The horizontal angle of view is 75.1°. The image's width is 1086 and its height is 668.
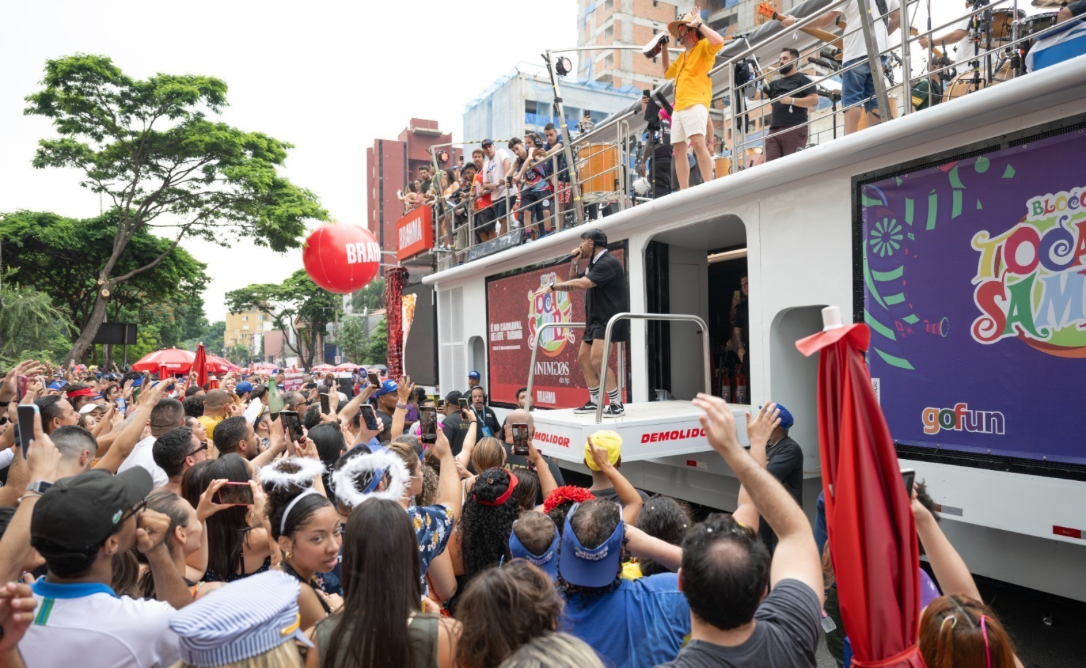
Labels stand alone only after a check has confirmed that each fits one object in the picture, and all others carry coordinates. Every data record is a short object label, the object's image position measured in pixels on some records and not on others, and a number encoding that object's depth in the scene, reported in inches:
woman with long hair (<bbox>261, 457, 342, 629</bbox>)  98.3
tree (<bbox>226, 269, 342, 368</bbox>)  2151.8
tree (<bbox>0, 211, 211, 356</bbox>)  972.6
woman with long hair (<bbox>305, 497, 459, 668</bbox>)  79.0
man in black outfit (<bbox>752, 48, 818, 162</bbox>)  297.3
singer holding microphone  264.1
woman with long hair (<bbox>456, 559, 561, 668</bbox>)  76.8
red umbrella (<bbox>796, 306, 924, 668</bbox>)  77.7
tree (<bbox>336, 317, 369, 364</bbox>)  2207.2
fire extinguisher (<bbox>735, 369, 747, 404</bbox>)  337.1
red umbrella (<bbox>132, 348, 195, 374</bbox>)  784.7
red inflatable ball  409.7
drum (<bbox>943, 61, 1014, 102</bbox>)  221.9
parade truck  168.1
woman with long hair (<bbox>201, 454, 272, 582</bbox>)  120.9
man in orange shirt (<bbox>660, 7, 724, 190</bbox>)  277.3
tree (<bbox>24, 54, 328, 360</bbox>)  786.2
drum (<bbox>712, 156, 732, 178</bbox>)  371.0
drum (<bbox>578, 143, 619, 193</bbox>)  377.4
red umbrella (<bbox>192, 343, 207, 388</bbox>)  447.2
